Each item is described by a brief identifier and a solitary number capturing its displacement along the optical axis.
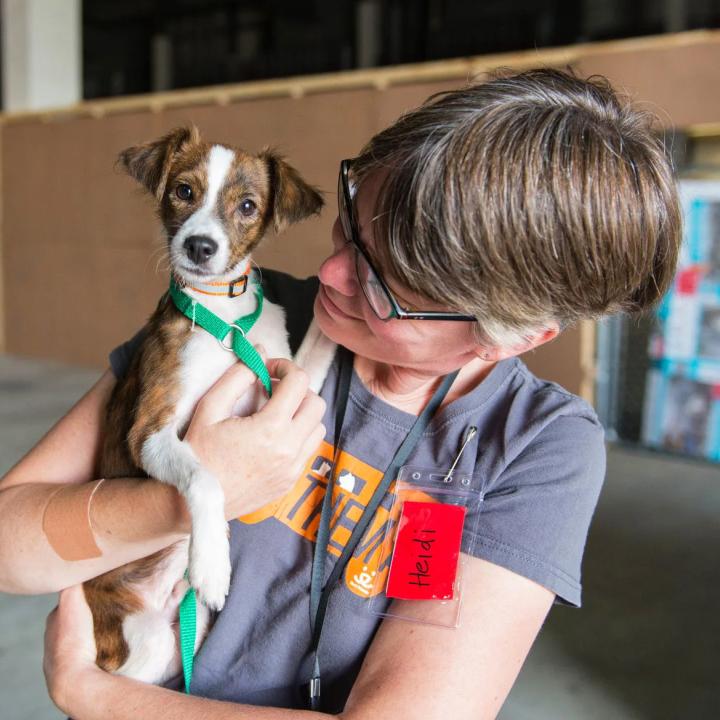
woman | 0.83
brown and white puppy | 1.07
